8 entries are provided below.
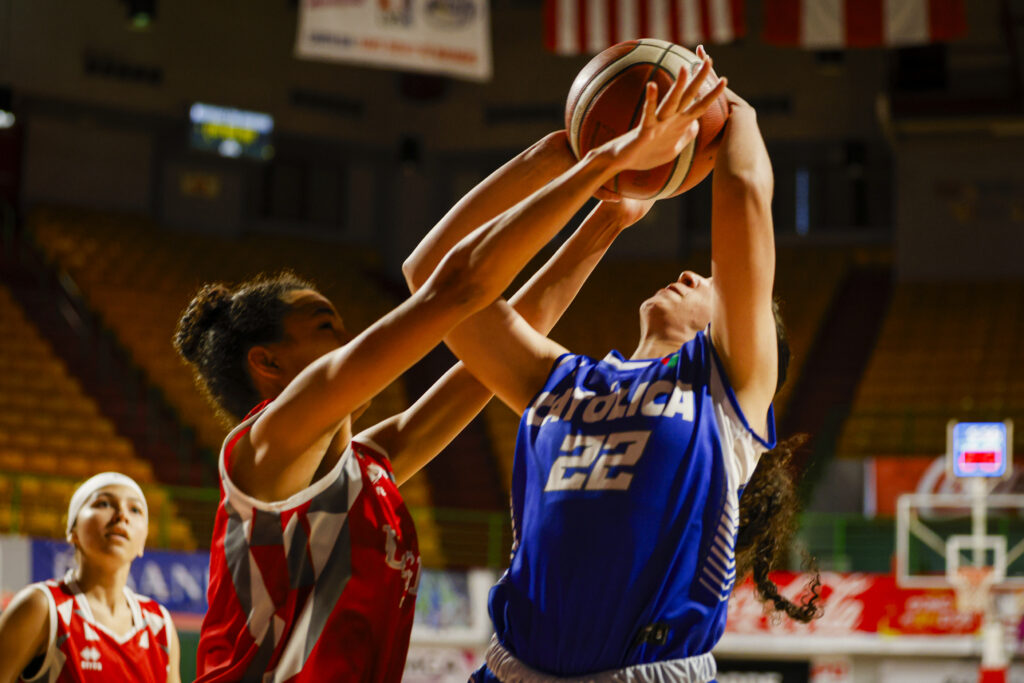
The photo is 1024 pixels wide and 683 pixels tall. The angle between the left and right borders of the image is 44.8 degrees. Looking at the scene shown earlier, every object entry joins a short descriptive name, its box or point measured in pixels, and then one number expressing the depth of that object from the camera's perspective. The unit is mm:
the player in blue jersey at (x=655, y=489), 2170
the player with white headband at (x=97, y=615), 3793
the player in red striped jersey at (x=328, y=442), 2102
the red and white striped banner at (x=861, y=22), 12062
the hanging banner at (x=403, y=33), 11422
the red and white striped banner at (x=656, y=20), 11898
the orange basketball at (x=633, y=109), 2428
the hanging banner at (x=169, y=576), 9750
